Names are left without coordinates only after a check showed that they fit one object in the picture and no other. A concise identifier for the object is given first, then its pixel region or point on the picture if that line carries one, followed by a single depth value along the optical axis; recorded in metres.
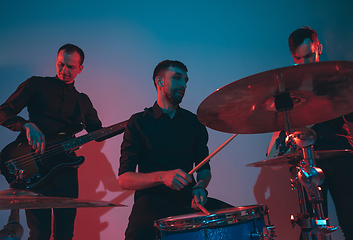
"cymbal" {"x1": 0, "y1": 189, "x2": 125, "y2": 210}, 0.65
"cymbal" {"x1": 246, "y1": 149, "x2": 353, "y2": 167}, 1.13
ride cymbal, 0.80
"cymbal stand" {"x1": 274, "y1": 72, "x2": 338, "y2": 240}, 0.82
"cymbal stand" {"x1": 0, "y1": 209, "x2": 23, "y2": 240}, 0.76
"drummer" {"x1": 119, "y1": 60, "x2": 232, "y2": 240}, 1.09
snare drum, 0.80
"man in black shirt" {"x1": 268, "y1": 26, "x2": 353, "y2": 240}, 1.40
